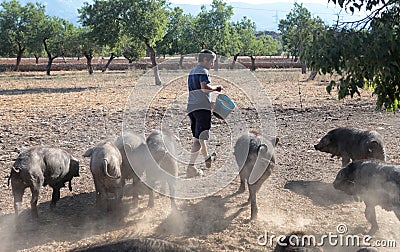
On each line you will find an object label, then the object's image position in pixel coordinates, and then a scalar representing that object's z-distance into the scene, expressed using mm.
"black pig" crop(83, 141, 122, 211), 6273
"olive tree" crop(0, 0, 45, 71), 49991
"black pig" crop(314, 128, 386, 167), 7285
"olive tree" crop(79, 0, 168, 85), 29141
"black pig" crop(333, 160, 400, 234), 5324
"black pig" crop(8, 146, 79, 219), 6074
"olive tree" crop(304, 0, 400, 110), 4242
